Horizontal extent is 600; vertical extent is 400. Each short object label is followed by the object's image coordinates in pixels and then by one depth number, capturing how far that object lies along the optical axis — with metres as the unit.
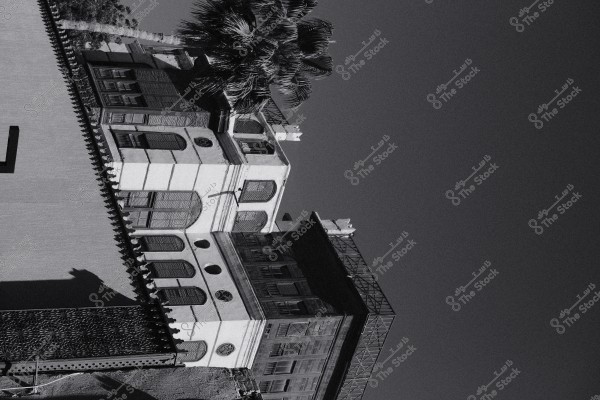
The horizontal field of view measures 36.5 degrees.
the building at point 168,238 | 36.94
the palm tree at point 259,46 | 49.84
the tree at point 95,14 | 66.81
